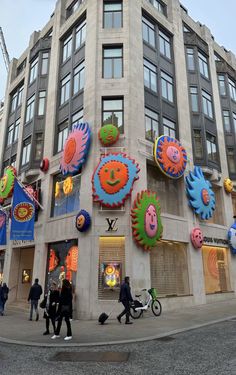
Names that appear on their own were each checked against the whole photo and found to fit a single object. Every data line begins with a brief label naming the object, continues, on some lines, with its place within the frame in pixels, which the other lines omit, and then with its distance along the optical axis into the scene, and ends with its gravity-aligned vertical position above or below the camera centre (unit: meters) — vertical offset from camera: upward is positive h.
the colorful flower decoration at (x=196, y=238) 20.16 +2.79
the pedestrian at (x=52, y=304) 10.66 -0.78
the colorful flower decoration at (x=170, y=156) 18.81 +7.81
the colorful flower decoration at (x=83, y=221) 16.20 +3.16
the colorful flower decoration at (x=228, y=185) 25.22 +7.76
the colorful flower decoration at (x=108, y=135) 17.31 +8.21
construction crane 79.51 +59.28
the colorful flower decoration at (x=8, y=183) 25.01 +8.15
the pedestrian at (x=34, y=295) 15.57 -0.68
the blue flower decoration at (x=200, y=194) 20.80 +5.93
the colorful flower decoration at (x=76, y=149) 17.84 +7.82
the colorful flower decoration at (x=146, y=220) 16.02 +3.22
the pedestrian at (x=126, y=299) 13.04 -0.75
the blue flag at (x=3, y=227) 21.09 +3.94
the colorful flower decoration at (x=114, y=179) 16.28 +5.44
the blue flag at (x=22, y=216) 17.61 +3.86
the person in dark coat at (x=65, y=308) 9.83 -0.84
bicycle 14.30 -1.15
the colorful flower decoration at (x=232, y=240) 24.00 +3.15
